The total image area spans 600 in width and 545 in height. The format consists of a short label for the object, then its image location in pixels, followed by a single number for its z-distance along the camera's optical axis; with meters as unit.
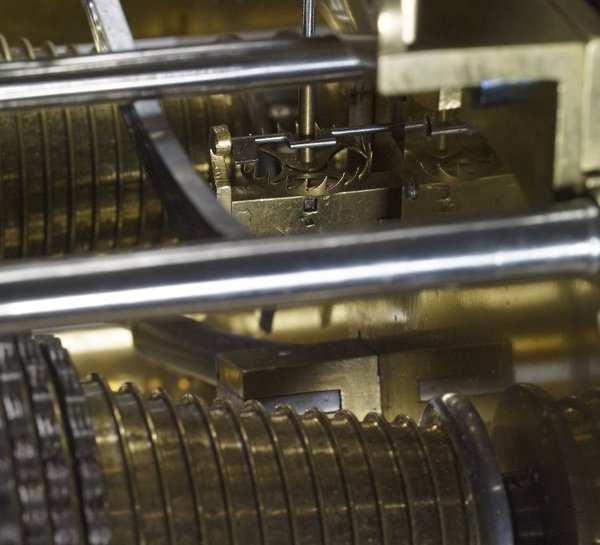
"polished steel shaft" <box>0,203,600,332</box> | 0.28
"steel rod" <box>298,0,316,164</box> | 0.36
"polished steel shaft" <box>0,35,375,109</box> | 0.31
